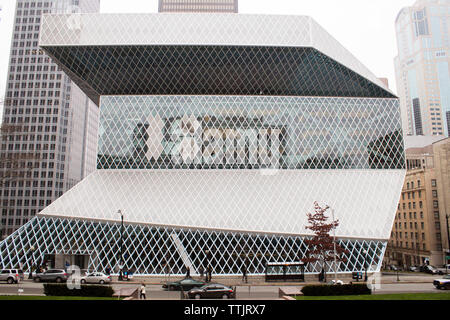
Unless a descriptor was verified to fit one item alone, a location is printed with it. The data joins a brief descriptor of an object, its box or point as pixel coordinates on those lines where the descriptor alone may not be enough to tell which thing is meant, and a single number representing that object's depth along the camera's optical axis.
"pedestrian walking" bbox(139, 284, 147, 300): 20.08
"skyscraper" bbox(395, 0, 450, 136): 177.88
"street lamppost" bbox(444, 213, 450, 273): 55.19
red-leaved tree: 30.25
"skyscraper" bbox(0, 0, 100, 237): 95.12
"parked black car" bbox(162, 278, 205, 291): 26.44
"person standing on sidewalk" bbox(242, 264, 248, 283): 31.17
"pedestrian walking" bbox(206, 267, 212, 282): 31.11
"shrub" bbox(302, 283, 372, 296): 20.59
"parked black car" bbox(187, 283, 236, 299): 21.83
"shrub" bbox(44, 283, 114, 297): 19.57
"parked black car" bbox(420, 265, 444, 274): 43.29
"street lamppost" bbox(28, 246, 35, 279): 31.58
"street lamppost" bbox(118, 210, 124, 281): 31.48
